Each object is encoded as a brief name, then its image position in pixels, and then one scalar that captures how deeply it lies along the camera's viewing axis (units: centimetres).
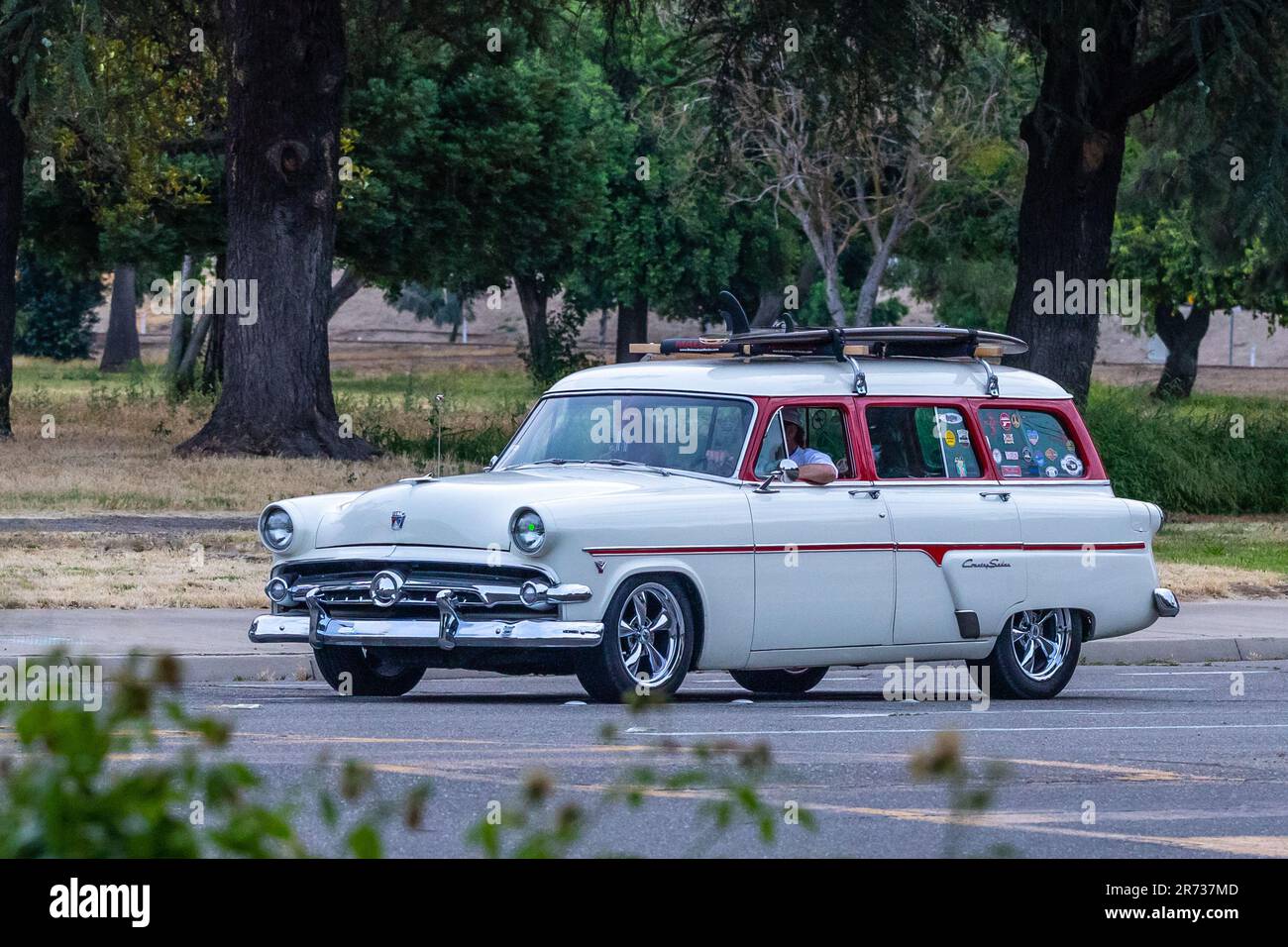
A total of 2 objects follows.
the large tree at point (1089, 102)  2223
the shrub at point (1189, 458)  2725
